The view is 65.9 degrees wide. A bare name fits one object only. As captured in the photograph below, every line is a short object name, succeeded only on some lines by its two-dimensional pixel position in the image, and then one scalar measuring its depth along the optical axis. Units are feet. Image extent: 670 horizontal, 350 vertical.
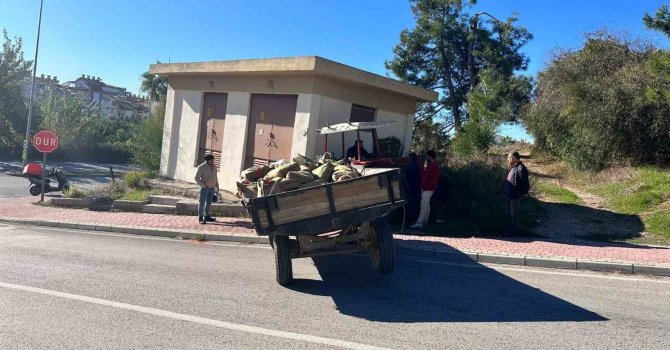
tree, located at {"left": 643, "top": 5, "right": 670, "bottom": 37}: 36.47
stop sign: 46.14
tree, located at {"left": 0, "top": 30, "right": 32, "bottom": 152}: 113.19
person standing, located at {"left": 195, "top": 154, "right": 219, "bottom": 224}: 36.33
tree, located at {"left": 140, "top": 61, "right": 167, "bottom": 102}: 155.74
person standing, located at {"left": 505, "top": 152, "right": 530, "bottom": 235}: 31.45
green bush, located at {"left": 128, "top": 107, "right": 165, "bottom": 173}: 58.44
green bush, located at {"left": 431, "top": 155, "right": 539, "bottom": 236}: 34.27
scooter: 56.54
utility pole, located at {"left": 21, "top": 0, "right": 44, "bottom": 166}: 94.67
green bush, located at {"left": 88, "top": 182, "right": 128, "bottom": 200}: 48.37
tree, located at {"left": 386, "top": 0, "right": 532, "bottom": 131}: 86.53
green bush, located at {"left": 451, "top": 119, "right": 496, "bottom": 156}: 61.29
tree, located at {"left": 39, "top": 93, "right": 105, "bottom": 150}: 128.47
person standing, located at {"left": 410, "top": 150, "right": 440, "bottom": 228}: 33.81
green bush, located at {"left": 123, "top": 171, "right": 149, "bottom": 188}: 51.08
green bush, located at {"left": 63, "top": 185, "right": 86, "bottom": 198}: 49.29
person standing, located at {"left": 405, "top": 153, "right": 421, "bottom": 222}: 35.76
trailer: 19.38
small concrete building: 42.14
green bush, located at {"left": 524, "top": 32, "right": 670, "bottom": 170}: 49.73
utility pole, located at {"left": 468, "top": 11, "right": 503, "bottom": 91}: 86.48
